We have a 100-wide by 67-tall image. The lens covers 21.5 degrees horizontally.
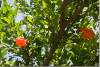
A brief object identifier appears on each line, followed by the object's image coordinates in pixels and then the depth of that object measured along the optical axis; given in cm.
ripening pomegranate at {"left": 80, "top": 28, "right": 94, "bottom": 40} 432
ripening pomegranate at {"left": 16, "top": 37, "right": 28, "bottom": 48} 440
